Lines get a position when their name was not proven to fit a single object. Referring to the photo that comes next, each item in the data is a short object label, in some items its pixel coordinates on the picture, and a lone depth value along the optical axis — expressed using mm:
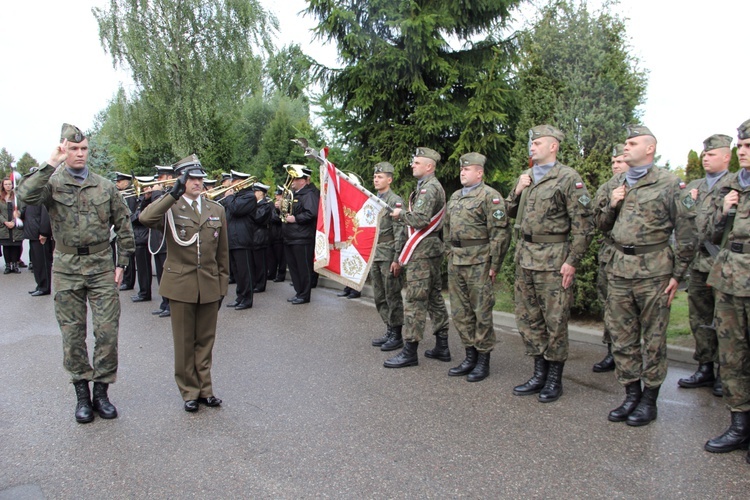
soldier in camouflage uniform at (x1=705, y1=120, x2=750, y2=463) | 3723
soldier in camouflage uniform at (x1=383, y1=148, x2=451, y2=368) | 5680
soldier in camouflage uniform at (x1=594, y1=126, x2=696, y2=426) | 4148
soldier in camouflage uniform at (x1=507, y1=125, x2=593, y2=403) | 4613
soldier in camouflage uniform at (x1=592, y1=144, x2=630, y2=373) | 5453
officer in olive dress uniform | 4617
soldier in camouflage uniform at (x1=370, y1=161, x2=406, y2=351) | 6289
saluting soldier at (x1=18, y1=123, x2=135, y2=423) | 4484
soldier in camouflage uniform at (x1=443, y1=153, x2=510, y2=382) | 5188
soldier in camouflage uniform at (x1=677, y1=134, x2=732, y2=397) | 5027
